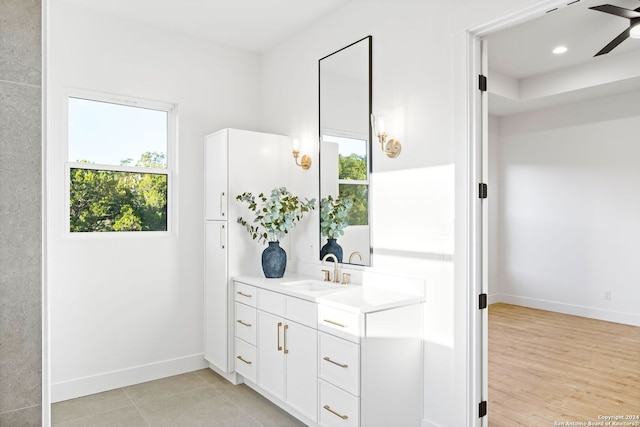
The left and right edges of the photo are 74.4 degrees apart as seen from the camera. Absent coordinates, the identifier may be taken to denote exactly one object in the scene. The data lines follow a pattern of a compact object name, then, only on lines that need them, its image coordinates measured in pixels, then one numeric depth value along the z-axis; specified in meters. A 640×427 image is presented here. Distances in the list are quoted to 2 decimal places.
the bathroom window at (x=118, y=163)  3.27
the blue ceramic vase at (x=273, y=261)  3.30
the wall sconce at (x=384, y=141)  2.72
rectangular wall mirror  2.97
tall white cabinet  3.39
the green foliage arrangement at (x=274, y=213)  3.27
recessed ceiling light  4.19
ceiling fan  2.97
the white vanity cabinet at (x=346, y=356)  2.24
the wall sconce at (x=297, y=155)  3.50
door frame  2.31
